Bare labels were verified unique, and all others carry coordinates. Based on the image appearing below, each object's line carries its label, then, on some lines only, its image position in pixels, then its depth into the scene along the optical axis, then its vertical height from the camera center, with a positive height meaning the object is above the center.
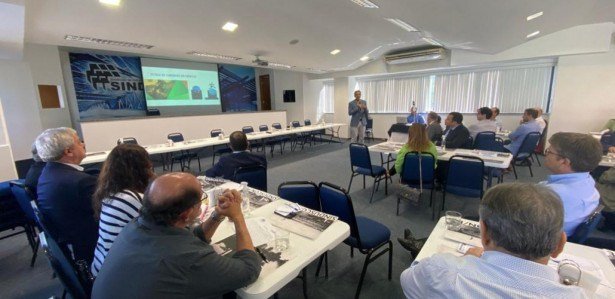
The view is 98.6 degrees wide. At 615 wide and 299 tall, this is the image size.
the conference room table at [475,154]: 3.30 -0.72
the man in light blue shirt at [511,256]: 0.74 -0.46
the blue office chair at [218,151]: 6.01 -0.92
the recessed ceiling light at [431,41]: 6.41 +1.61
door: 11.27 +0.70
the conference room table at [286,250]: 1.11 -0.72
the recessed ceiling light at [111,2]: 3.72 +1.54
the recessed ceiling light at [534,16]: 4.05 +1.34
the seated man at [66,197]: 1.71 -0.54
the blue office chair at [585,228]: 1.52 -0.73
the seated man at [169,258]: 0.86 -0.50
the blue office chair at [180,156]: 5.50 -0.94
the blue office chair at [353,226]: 1.93 -0.94
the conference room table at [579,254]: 1.09 -0.75
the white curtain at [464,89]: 7.00 +0.45
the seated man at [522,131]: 4.72 -0.51
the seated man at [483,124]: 4.91 -0.38
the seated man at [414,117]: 8.11 -0.38
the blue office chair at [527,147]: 4.63 -0.81
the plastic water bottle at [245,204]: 1.84 -0.67
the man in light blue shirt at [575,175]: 1.53 -0.43
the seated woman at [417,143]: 3.32 -0.48
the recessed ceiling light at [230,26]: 4.97 +1.57
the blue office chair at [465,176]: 2.98 -0.84
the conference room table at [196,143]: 4.27 -0.69
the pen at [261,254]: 1.28 -0.72
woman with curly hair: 1.36 -0.42
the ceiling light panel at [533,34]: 5.44 +1.42
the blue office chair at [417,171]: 3.28 -0.83
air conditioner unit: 7.50 +1.46
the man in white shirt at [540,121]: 5.43 -0.40
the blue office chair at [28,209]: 2.23 -0.84
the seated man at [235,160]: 2.78 -0.54
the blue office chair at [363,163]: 3.86 -0.85
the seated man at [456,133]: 4.19 -0.47
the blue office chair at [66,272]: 1.20 -0.72
